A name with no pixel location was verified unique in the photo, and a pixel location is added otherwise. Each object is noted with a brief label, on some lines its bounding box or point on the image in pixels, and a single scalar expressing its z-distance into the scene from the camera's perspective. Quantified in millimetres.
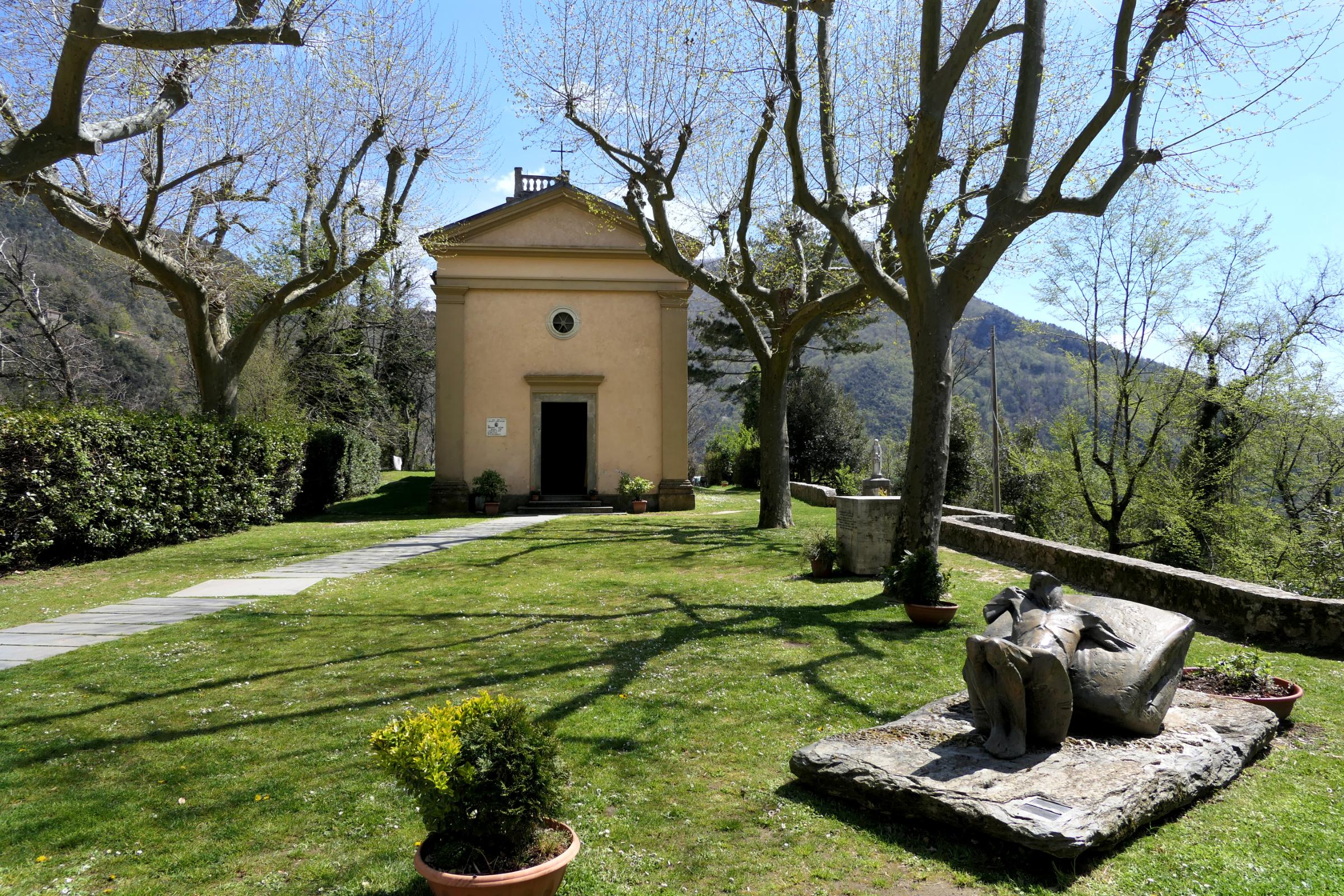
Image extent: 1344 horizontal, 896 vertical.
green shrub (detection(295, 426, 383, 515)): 21047
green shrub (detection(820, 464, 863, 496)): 22531
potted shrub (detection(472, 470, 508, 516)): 21656
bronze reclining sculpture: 4219
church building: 22266
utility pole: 25178
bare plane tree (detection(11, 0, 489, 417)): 14289
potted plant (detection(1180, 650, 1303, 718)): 5141
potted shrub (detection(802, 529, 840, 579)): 11008
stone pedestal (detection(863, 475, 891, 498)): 15562
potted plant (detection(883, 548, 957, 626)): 8047
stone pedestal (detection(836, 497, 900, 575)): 10711
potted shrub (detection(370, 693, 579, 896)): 3000
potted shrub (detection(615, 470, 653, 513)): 21797
